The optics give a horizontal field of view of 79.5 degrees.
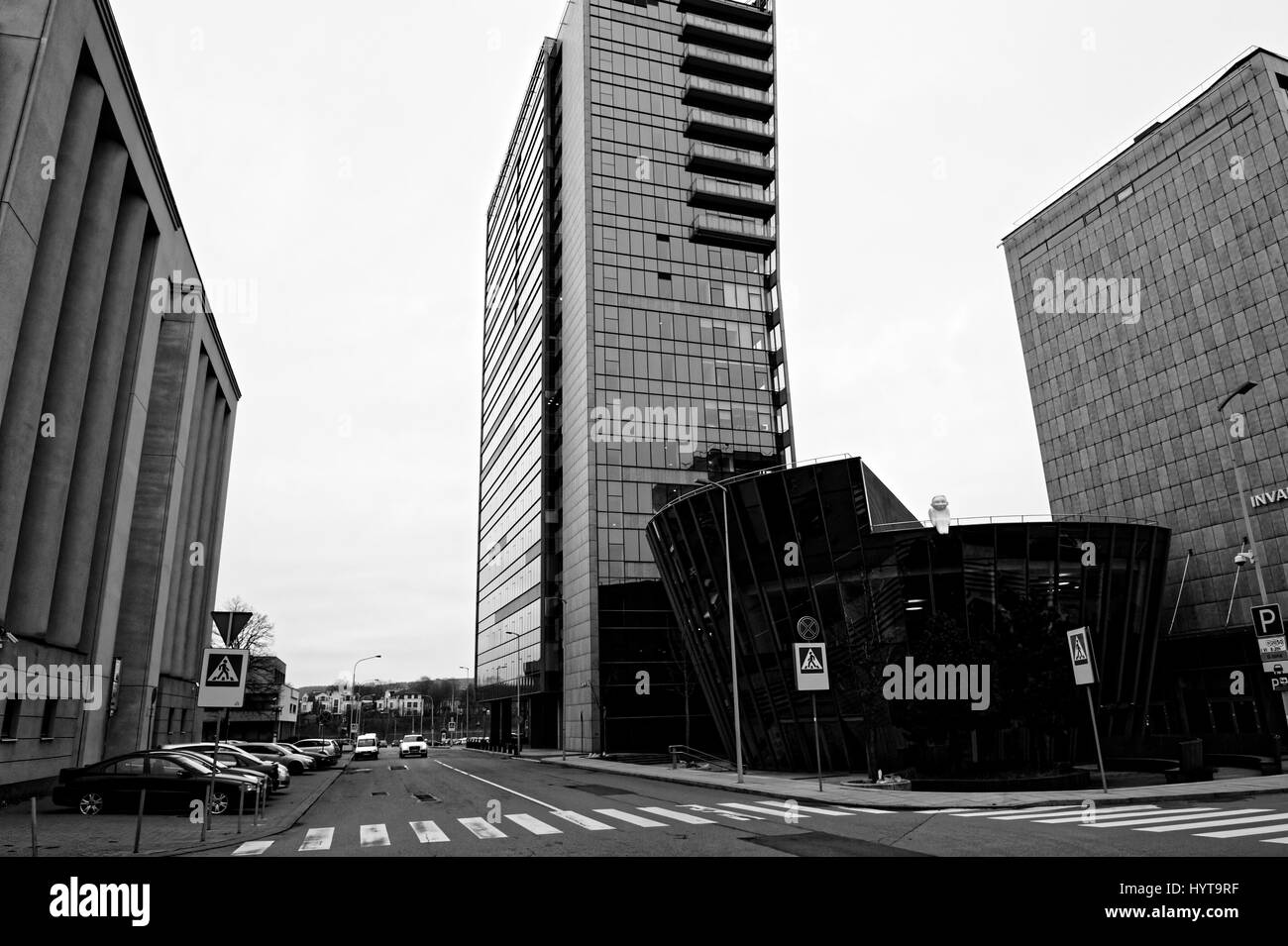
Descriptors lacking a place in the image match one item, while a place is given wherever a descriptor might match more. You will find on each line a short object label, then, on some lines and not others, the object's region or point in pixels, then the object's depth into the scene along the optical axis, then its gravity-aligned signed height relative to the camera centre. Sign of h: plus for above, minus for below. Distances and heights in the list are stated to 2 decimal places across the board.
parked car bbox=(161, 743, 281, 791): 24.81 -2.05
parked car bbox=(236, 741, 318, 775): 31.80 -2.57
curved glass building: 25.25 +2.31
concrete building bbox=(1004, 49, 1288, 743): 51.88 +23.33
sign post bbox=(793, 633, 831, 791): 22.77 +0.34
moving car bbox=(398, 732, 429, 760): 63.41 -4.57
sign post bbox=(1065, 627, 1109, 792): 19.00 +0.30
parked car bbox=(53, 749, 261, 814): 17.84 -1.95
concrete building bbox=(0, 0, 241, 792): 19.47 +9.89
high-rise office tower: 59.34 +29.14
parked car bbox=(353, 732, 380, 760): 56.12 -4.01
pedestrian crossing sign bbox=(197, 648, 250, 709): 13.36 +0.30
